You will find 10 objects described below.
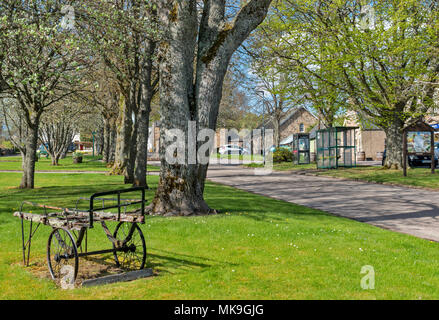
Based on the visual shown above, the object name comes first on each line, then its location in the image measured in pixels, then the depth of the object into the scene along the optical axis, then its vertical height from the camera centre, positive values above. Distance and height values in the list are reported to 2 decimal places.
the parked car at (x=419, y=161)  30.80 -0.27
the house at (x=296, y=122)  83.50 +6.58
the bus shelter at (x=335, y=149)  33.66 +0.62
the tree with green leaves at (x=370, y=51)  24.42 +6.09
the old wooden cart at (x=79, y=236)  5.86 -1.09
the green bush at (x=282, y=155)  45.41 +0.23
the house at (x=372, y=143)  54.97 +1.76
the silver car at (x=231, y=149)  80.94 +1.50
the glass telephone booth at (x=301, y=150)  42.75 +0.71
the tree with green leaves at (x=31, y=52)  10.86 +3.13
